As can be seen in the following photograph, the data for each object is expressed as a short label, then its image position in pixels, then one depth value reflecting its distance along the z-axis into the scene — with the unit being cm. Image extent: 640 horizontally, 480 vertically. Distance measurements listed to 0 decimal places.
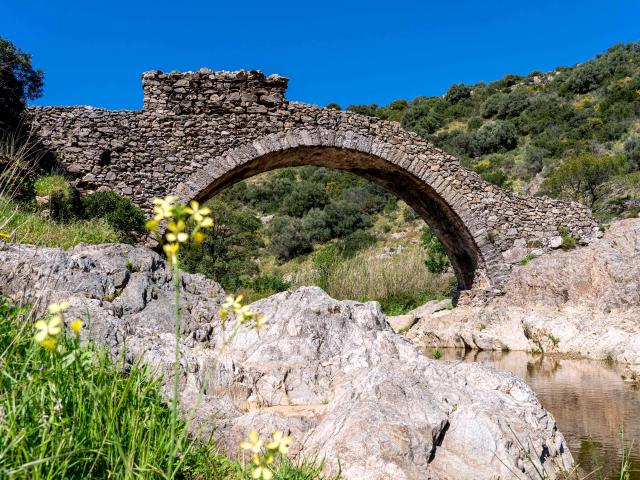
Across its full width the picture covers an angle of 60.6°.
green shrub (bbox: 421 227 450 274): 1777
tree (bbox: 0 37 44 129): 951
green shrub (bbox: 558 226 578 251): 1267
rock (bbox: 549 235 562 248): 1265
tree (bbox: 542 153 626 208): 2197
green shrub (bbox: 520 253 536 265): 1240
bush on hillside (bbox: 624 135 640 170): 2339
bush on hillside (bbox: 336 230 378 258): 2455
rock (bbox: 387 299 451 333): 1261
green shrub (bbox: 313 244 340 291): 1631
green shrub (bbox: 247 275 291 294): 1574
